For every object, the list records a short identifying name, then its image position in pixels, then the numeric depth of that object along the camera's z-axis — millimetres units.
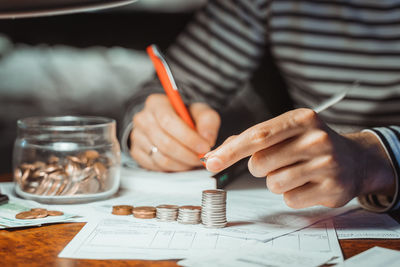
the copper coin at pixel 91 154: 884
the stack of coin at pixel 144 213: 749
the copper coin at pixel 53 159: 877
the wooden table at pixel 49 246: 567
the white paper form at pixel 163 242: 593
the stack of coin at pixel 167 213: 731
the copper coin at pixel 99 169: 867
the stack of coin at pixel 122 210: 767
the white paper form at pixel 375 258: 567
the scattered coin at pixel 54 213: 755
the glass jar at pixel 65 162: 844
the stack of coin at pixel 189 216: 720
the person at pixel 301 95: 714
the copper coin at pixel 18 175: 885
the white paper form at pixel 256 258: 557
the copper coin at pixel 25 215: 737
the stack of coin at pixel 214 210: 701
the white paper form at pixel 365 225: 689
